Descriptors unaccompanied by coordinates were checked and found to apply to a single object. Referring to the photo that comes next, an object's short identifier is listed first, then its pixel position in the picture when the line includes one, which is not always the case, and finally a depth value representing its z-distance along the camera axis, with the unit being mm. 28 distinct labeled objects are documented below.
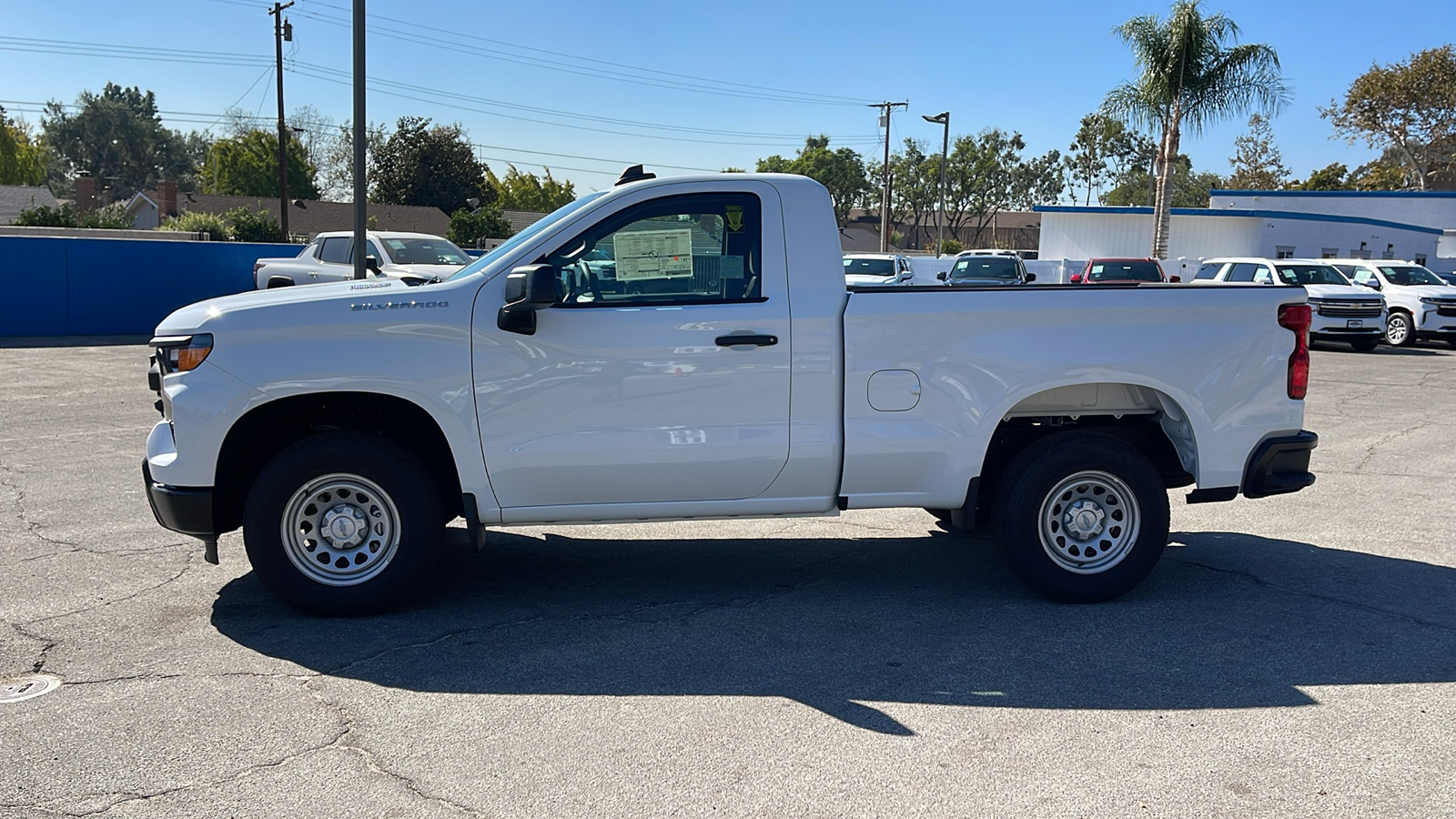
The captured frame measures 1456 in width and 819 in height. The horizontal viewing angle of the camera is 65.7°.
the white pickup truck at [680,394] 5156
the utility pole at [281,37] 40438
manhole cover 4414
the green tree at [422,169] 73625
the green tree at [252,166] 87500
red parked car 23594
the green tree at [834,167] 97875
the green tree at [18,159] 91438
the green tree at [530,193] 99188
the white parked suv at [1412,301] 23156
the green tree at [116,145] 125250
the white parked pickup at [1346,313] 22125
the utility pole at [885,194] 53656
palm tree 31516
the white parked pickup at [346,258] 18578
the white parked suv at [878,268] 27078
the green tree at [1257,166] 94000
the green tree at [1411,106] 59875
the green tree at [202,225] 41969
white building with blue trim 46062
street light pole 49000
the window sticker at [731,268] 5375
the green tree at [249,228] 42156
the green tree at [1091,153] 91562
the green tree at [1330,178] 84000
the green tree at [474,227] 47781
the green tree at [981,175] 91812
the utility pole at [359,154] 16188
